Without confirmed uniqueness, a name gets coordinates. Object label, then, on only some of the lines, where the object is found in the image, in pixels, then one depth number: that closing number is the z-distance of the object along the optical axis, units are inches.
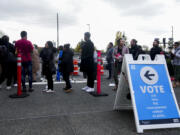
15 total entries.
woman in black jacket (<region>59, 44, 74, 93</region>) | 241.8
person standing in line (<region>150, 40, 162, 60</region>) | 286.4
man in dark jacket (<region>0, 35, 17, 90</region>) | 245.0
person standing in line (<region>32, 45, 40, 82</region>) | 330.8
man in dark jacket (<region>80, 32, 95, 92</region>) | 238.8
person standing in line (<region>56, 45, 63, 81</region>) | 334.2
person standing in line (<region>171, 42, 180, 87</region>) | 273.7
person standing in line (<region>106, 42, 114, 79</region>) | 372.2
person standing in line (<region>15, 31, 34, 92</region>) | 231.9
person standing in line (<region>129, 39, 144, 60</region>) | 257.9
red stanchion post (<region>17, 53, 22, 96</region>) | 209.0
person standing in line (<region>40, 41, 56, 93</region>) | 235.8
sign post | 119.5
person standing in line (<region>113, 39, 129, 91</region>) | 243.3
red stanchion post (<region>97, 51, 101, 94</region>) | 226.5
